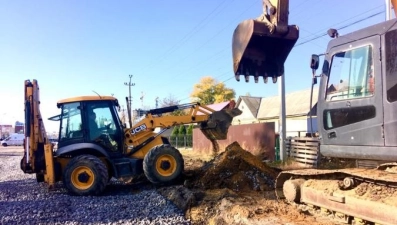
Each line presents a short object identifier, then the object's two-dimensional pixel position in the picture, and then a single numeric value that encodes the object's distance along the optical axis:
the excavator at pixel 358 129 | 4.05
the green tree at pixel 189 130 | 35.31
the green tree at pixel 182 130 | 36.16
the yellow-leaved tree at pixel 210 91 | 72.06
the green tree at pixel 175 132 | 36.56
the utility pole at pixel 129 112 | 11.27
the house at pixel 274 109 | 38.92
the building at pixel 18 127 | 83.75
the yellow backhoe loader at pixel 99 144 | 9.47
